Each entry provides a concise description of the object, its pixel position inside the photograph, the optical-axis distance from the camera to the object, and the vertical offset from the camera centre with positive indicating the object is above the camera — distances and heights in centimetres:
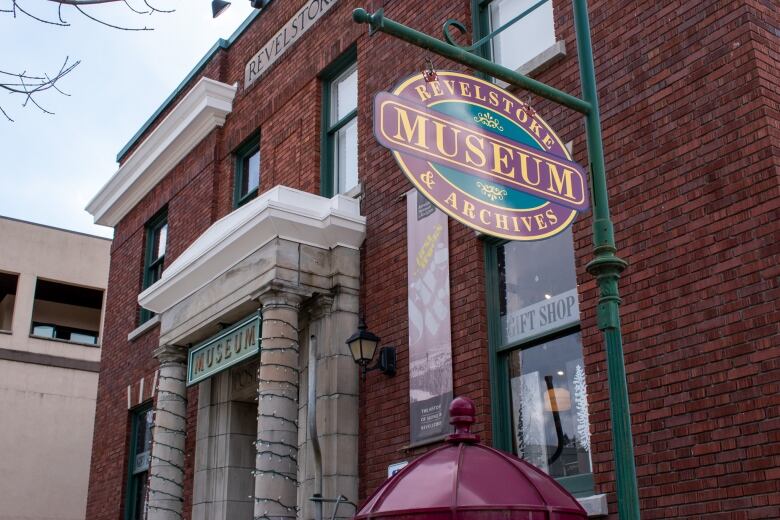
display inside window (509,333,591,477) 843 +181
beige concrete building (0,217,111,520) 2686 +673
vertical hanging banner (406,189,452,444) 962 +290
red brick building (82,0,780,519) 723 +323
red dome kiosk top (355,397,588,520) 461 +62
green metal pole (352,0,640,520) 523 +225
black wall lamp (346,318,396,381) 1036 +273
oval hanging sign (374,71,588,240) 543 +255
